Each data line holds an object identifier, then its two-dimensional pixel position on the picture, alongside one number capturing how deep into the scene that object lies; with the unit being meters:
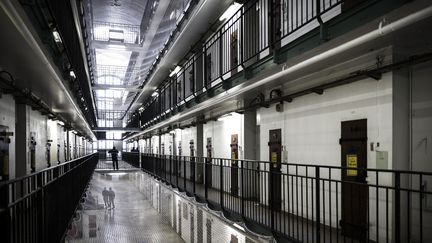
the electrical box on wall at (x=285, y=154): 7.12
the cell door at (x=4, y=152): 6.67
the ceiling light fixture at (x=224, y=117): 10.25
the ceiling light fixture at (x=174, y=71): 14.74
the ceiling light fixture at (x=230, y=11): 8.56
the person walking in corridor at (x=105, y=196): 15.33
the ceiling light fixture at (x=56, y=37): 6.61
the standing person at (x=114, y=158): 24.50
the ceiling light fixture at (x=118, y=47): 13.89
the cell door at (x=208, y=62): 11.43
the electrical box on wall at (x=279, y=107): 7.30
